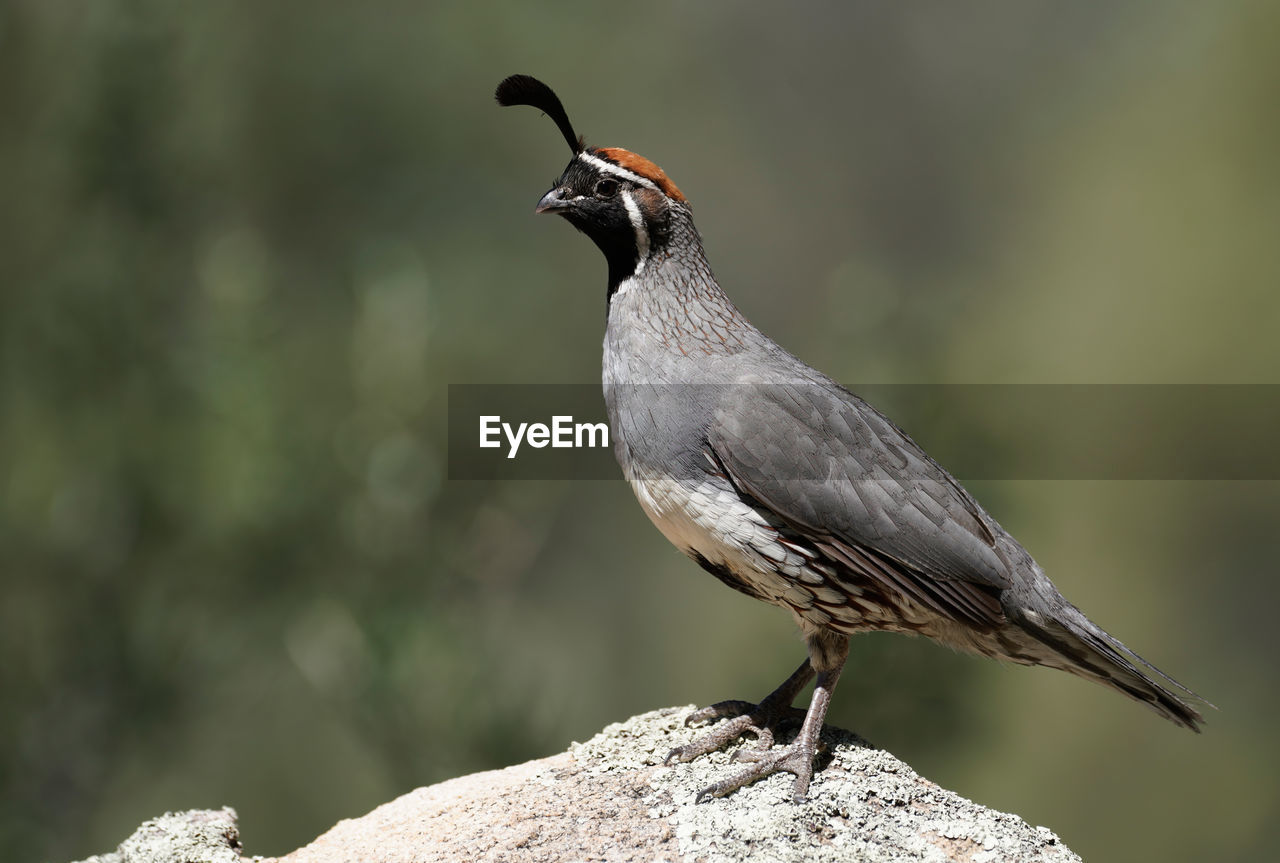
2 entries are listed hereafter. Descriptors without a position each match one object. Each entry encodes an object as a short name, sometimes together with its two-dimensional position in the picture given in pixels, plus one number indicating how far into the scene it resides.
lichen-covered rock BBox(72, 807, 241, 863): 6.04
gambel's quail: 6.22
